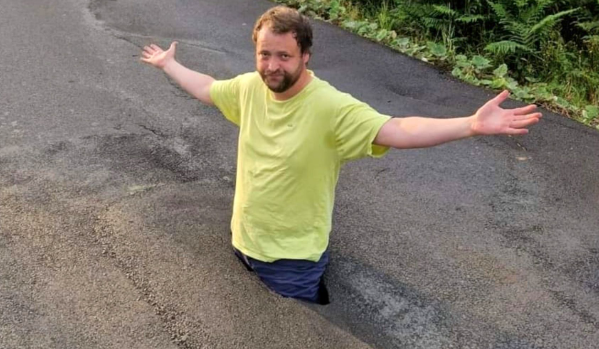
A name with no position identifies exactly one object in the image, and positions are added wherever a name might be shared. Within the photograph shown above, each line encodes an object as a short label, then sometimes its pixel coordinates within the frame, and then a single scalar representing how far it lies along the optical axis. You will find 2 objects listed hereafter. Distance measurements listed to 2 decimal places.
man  2.85
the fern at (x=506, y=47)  6.92
